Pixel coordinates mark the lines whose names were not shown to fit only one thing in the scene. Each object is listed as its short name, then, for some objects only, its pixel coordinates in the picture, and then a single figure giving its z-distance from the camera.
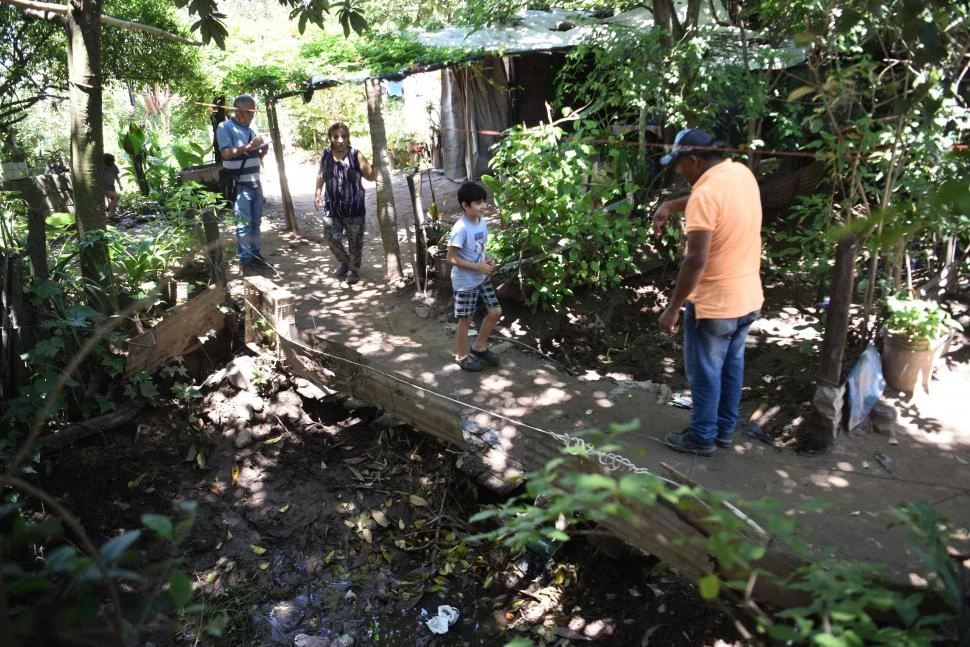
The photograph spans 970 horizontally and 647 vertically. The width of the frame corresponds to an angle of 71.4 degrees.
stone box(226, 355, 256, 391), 5.56
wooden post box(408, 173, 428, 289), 6.47
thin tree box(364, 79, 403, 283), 6.69
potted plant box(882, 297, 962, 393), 4.35
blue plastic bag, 4.18
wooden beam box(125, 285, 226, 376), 4.93
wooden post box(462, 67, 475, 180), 11.36
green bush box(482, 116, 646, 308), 5.52
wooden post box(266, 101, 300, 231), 8.28
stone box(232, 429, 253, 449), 5.19
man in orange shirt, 3.39
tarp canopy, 7.79
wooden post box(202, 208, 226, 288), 5.64
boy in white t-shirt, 4.66
